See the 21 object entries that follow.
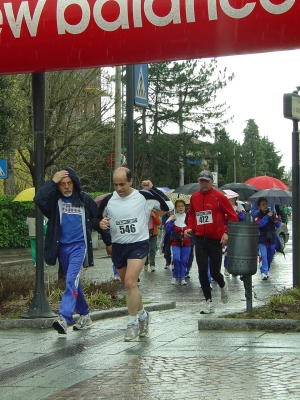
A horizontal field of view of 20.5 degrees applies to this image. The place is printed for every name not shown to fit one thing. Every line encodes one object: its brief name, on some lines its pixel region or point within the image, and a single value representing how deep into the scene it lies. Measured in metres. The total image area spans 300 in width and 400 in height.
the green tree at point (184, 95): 52.84
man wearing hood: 8.91
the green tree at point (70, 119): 29.00
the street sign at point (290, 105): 10.94
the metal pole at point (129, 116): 12.66
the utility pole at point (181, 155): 55.04
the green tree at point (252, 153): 119.44
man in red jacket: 10.67
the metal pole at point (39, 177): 9.80
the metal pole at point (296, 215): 10.98
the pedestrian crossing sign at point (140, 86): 12.64
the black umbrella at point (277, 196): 24.75
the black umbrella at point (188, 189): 24.54
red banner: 8.27
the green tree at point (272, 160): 135.26
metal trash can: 9.57
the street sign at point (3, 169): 20.77
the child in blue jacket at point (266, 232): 16.47
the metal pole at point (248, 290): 9.49
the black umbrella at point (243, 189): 32.88
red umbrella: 26.83
